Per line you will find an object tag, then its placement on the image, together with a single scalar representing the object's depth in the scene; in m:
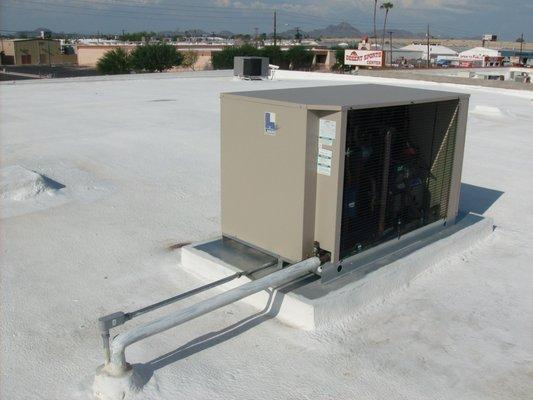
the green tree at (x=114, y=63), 50.88
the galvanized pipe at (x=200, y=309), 2.72
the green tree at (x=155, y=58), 47.62
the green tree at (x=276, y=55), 49.41
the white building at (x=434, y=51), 74.69
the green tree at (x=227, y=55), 42.91
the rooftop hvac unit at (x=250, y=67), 21.08
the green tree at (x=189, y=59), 49.31
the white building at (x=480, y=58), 59.20
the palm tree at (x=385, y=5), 83.94
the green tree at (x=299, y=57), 56.47
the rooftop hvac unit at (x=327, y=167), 3.46
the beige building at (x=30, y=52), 75.88
